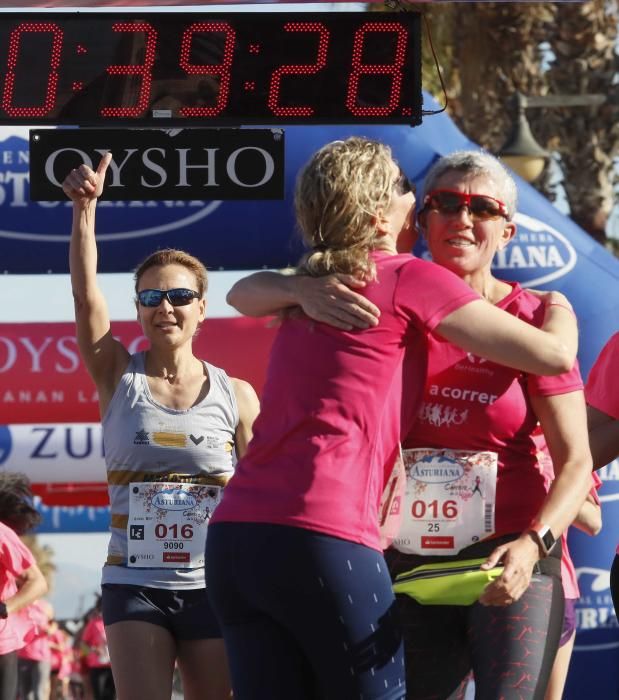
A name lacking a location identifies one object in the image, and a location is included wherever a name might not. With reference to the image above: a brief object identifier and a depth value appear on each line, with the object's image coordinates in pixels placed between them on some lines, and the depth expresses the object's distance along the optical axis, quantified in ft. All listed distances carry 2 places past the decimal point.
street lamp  87.35
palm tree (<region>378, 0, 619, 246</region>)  100.99
